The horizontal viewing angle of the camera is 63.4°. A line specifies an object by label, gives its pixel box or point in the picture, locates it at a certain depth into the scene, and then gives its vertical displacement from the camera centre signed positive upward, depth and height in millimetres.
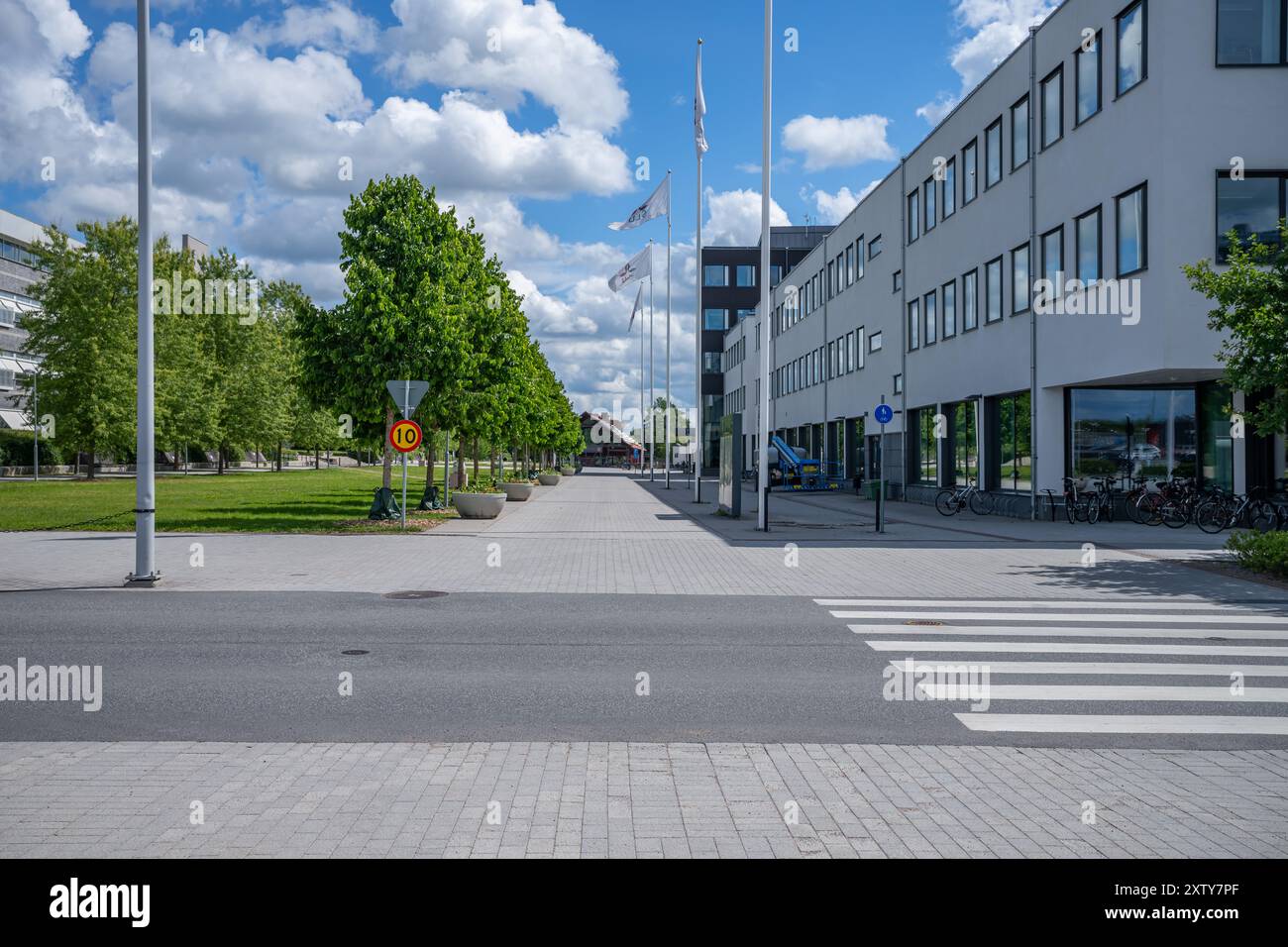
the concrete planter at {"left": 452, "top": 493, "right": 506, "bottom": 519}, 26531 -1278
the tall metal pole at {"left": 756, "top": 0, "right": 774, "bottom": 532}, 22609 +3694
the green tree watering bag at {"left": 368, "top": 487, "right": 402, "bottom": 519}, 23922 -1167
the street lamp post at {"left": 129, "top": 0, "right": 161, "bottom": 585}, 13266 +746
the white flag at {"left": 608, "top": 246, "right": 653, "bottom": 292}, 39250 +7048
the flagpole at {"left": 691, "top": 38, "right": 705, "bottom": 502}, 32906 +2844
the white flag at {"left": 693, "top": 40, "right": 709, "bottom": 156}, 30656 +10000
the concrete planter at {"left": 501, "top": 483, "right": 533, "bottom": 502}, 38031 -1334
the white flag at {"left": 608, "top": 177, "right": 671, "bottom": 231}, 35844 +8565
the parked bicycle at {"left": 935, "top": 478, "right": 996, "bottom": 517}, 29688 -1275
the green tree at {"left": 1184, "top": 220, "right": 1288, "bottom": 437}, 14648 +1996
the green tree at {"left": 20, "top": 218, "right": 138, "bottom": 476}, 54344 +5752
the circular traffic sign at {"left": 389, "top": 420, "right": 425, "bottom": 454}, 20516 +389
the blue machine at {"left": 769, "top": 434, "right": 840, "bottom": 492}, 47219 -767
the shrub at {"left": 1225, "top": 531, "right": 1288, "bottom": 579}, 14430 -1338
